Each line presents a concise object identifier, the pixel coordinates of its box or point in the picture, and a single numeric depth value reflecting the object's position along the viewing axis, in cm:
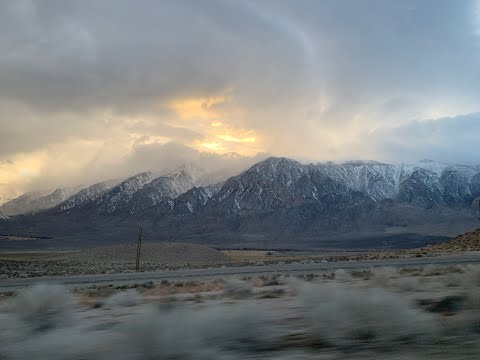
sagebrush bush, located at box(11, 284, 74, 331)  1086
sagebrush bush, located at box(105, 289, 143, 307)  1509
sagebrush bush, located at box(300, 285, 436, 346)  788
